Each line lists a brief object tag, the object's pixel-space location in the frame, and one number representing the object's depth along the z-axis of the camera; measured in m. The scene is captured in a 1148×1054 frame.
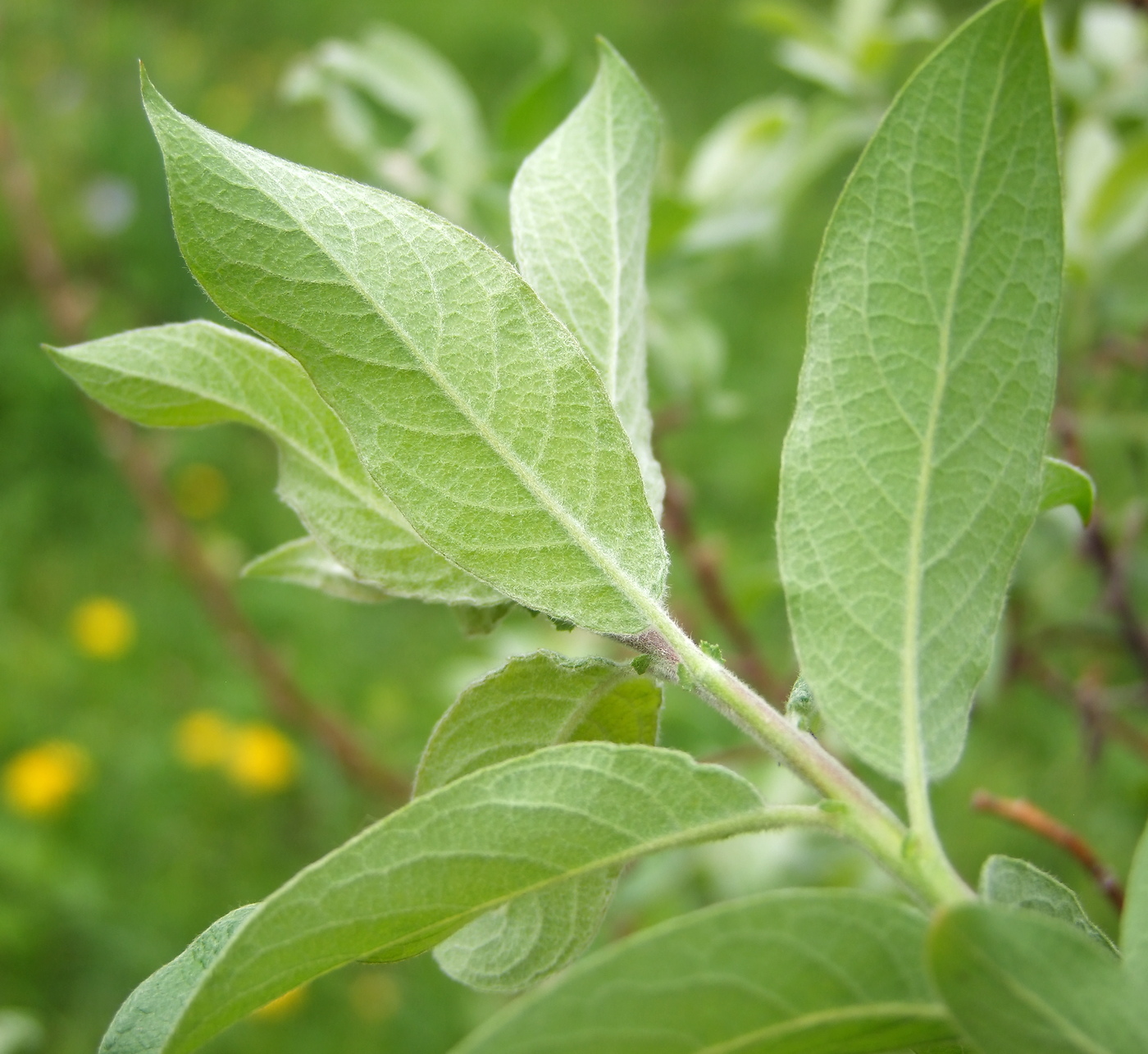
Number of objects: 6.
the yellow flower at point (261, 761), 0.79
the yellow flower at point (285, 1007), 0.68
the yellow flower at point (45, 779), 0.75
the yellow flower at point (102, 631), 0.86
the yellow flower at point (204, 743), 0.80
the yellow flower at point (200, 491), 1.00
